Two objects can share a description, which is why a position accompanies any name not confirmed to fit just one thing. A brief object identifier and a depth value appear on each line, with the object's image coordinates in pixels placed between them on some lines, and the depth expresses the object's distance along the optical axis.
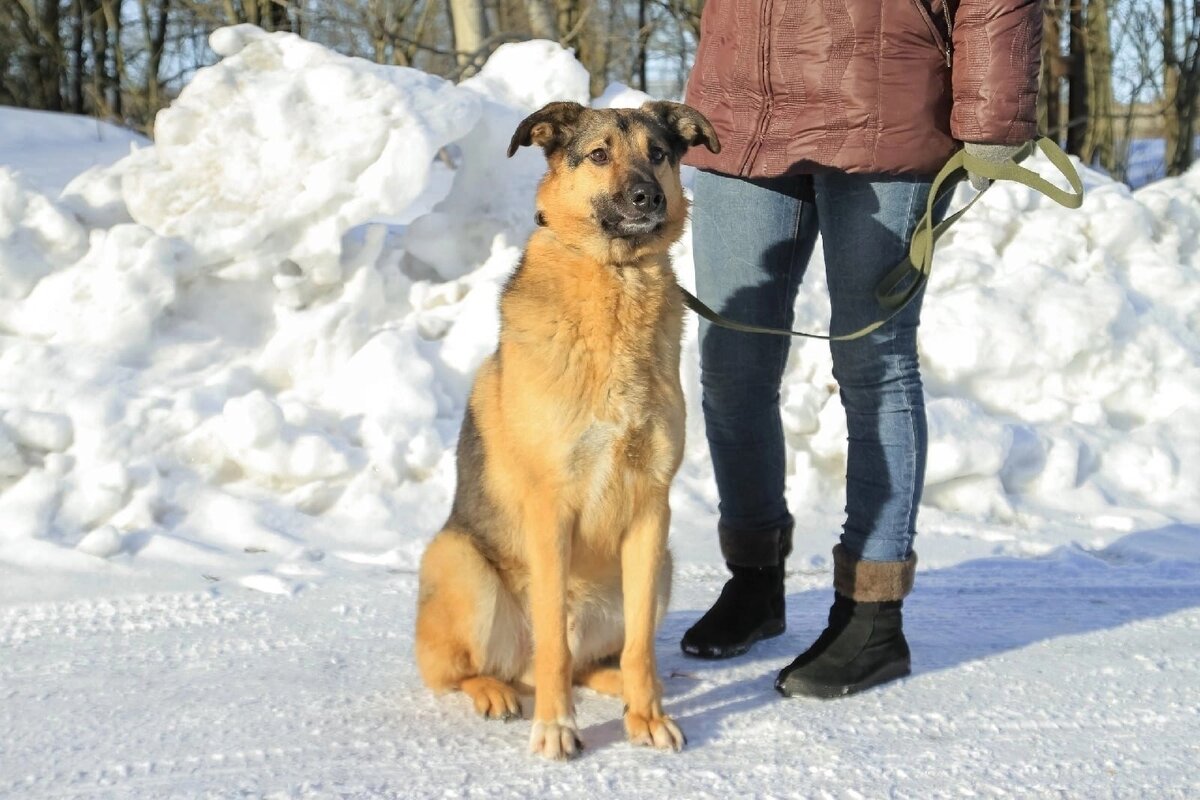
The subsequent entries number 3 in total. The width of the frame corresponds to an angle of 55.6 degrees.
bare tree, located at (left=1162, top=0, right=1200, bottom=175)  12.57
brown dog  2.70
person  2.84
